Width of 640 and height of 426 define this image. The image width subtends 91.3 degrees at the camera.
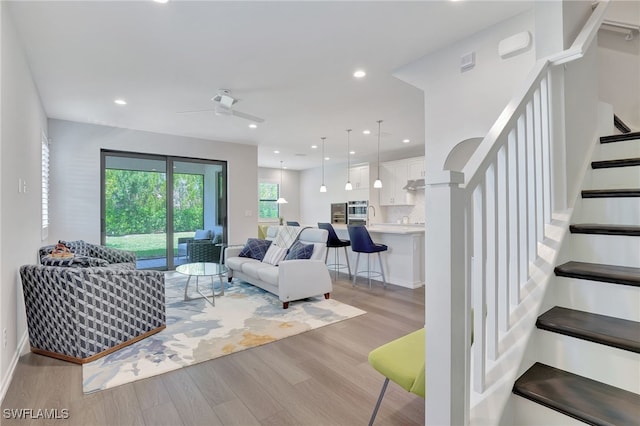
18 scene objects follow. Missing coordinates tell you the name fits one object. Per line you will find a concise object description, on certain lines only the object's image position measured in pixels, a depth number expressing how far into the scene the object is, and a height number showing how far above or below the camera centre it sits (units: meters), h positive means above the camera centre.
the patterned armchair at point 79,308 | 2.46 -0.78
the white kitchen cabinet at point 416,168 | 7.14 +1.02
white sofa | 3.82 -0.82
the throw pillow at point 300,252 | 4.11 -0.53
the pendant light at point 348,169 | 8.91 +1.22
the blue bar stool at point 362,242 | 4.63 -0.46
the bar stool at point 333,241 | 5.16 -0.48
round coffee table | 3.95 -0.76
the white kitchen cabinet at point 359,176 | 8.38 +0.98
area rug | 2.40 -1.19
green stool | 1.42 -0.74
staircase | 1.08 -0.45
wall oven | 8.43 -0.01
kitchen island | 4.79 -0.70
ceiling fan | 3.65 +1.29
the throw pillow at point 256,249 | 4.99 -0.60
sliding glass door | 5.63 +0.10
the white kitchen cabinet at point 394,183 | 7.59 +0.71
